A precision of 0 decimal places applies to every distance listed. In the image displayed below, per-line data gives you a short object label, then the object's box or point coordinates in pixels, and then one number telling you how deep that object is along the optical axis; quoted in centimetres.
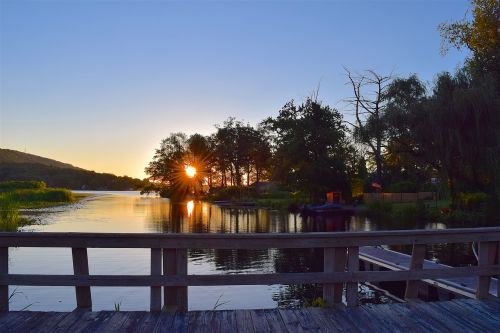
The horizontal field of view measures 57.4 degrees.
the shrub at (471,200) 3400
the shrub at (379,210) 3857
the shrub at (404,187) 5203
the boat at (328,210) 4394
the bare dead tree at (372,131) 3568
